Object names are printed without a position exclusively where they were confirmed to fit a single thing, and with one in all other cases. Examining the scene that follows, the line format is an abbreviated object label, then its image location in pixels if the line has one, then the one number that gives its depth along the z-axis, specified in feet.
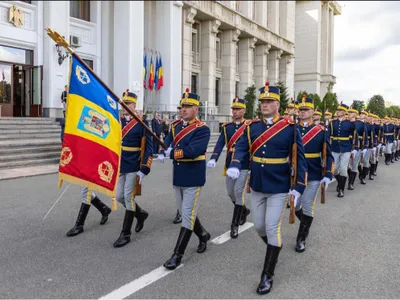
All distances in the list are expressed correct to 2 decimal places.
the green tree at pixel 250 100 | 98.54
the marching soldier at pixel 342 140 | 31.71
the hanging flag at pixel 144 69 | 75.70
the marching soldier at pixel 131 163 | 17.31
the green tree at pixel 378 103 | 101.35
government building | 58.49
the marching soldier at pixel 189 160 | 15.11
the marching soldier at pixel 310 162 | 17.74
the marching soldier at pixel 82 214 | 18.51
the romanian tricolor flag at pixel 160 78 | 77.51
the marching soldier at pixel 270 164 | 13.56
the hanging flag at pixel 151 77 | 76.17
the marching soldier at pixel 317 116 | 27.52
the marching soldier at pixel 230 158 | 19.36
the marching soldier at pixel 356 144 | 33.86
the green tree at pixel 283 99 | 100.73
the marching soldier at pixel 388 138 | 56.03
